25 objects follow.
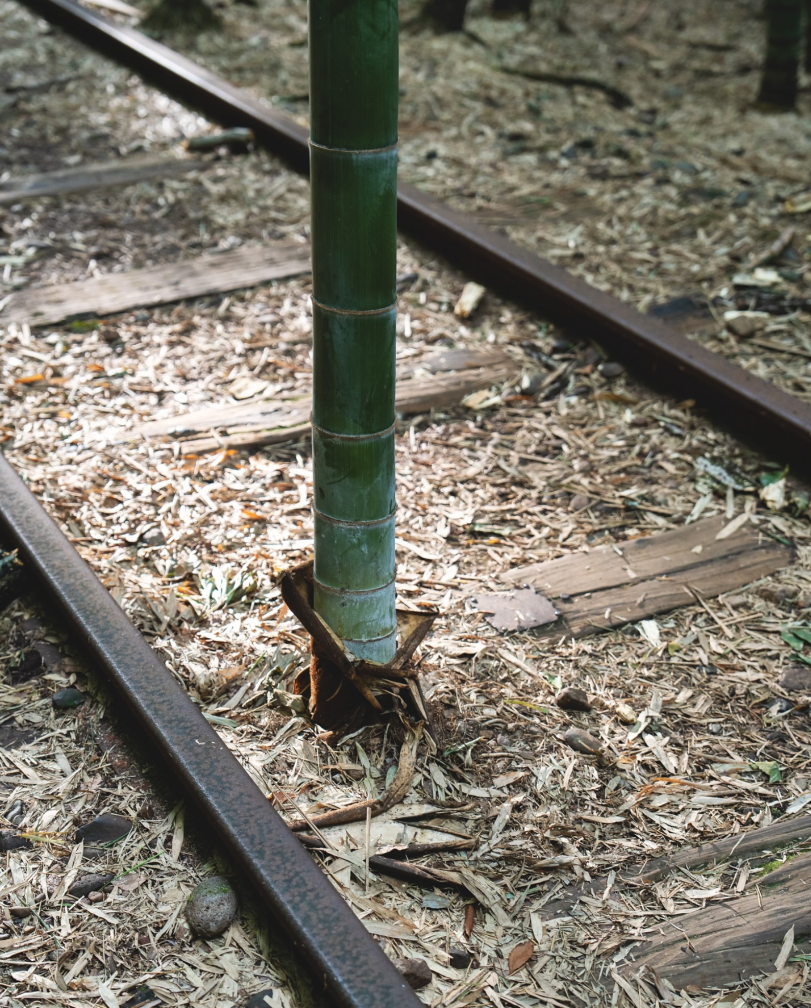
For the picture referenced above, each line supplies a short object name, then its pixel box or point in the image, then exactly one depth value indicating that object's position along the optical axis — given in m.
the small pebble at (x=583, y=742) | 2.28
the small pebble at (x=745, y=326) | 3.89
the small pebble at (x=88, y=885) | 1.93
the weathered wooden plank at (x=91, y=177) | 4.92
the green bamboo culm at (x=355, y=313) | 1.65
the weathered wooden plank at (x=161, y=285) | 4.00
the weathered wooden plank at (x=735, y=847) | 2.03
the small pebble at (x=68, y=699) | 2.33
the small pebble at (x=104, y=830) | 2.03
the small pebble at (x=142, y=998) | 1.75
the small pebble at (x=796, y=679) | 2.48
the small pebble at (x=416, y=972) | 1.78
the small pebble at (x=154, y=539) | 2.85
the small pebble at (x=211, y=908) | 1.86
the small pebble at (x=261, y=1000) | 1.75
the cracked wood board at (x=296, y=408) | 3.33
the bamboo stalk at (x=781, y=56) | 5.95
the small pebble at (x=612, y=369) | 3.70
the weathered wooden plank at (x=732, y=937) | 1.84
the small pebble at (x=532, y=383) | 3.65
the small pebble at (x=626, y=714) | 2.37
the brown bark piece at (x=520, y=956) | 1.84
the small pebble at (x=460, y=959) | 1.84
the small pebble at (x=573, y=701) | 2.38
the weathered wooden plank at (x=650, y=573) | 2.71
